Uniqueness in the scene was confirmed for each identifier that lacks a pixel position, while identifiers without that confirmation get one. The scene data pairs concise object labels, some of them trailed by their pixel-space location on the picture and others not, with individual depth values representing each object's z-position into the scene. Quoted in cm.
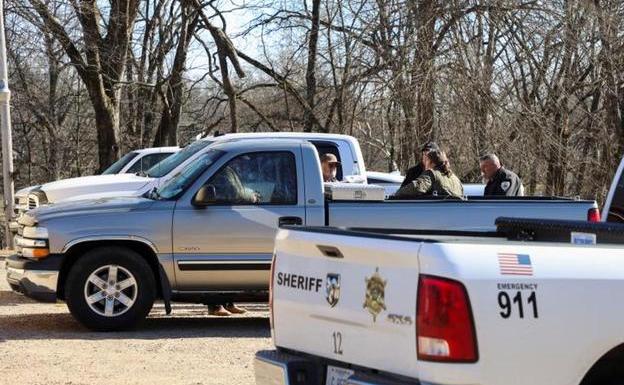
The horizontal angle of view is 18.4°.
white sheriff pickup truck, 813
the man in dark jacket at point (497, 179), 2250
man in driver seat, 1849
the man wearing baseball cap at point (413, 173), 2306
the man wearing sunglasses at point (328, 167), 2278
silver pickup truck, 1788
